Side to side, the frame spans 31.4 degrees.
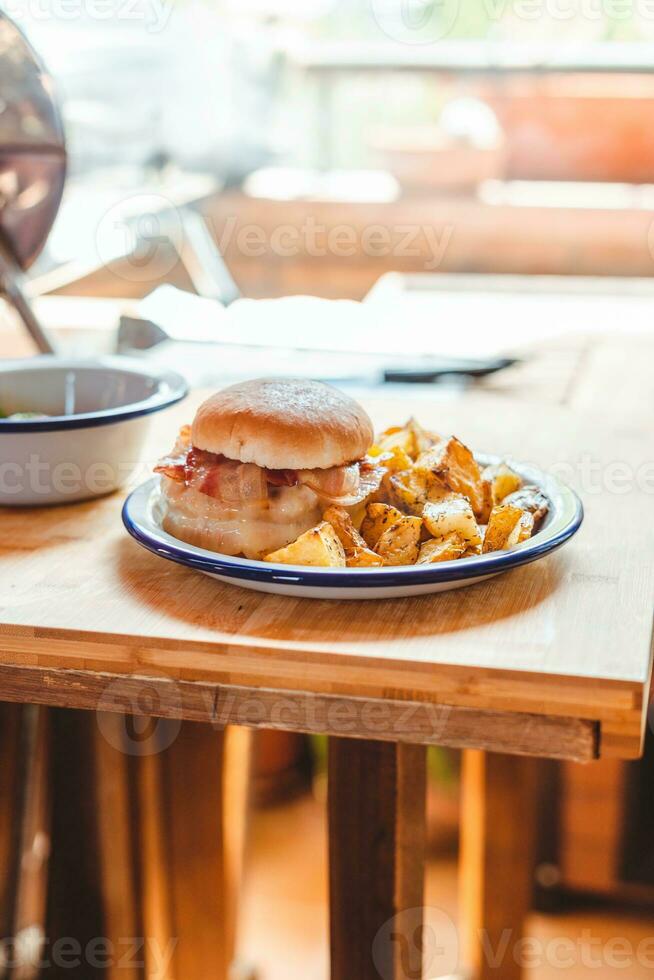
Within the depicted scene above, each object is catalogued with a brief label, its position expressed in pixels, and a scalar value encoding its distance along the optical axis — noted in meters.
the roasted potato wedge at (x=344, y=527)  0.91
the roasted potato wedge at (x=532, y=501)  0.98
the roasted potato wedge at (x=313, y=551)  0.88
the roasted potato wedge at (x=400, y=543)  0.91
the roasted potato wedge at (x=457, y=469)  0.99
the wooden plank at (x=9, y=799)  1.60
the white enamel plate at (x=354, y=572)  0.85
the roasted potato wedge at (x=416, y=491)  0.98
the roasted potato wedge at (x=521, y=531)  0.92
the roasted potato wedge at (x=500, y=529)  0.93
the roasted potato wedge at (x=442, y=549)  0.90
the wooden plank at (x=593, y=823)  2.22
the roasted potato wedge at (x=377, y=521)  0.94
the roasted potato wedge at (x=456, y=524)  0.92
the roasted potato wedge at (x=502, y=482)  1.03
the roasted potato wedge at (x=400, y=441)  1.08
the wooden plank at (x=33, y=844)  1.49
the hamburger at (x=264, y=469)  0.92
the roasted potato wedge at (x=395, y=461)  1.02
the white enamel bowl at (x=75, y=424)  1.09
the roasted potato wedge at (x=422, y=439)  1.08
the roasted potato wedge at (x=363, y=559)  0.89
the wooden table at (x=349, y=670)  0.79
